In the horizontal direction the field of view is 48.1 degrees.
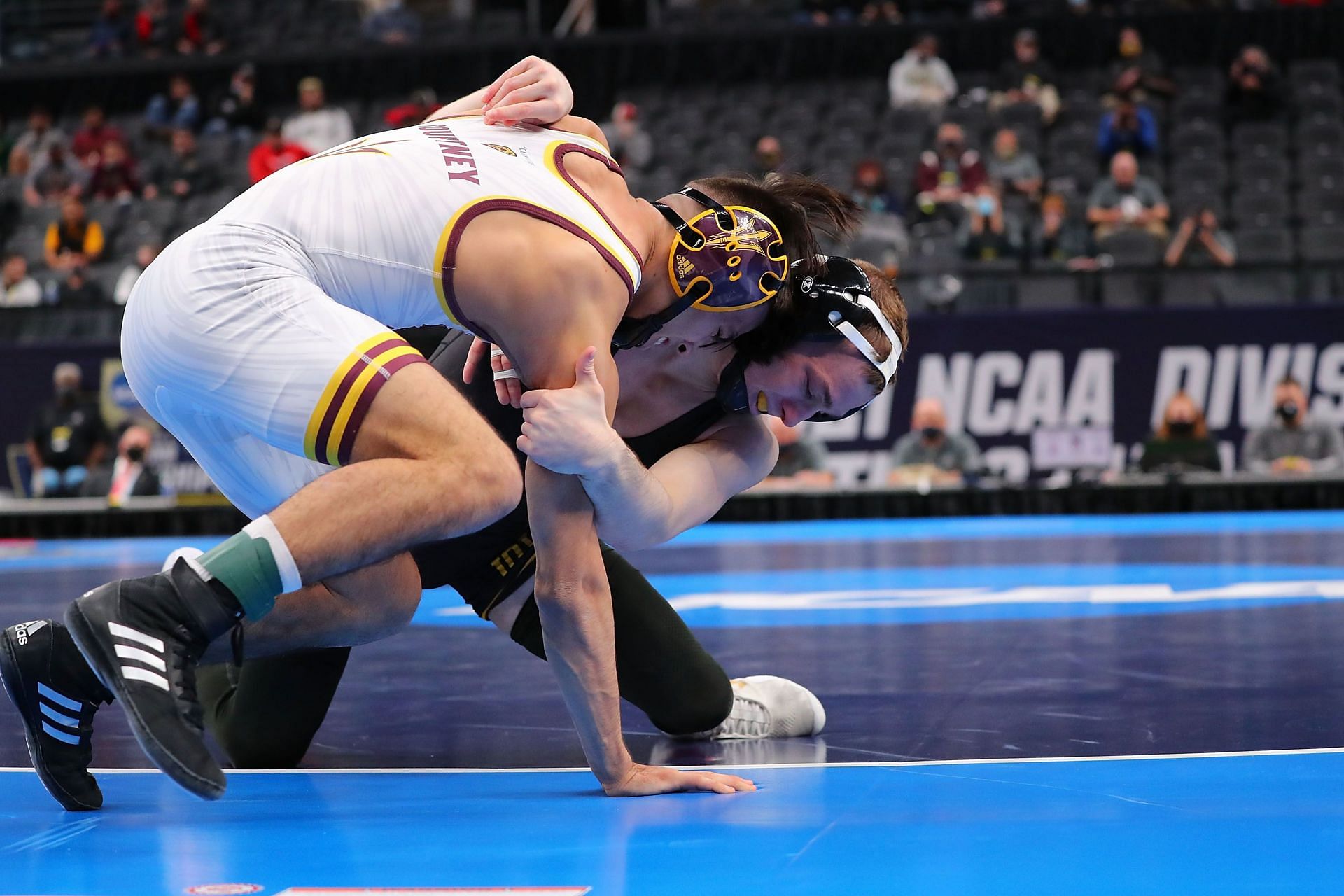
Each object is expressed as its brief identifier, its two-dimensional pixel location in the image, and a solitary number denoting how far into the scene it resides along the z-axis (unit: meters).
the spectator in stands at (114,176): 14.12
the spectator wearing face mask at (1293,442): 9.45
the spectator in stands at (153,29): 16.11
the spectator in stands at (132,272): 11.73
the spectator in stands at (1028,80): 12.70
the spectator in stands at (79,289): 12.08
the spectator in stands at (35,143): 14.89
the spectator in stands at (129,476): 10.09
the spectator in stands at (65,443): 10.51
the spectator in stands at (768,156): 12.09
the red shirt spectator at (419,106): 10.13
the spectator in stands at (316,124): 13.70
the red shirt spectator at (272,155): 12.23
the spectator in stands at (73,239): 12.95
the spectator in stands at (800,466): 9.70
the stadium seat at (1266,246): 11.27
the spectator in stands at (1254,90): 12.55
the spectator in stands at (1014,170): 11.87
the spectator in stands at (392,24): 15.52
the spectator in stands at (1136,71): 12.80
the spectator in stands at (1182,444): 9.32
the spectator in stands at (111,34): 16.31
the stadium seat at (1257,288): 9.95
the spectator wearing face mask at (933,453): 9.52
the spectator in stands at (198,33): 15.81
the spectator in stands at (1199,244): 10.89
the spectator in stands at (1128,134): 12.20
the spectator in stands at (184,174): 13.78
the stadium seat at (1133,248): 10.85
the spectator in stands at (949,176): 11.70
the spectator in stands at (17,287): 12.24
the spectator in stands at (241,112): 14.52
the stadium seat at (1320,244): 11.20
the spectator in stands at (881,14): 14.14
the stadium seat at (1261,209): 11.76
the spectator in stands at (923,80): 13.24
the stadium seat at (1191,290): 10.04
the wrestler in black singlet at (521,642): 3.11
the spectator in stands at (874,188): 11.73
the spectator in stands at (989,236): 11.00
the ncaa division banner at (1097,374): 9.86
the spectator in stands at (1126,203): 11.20
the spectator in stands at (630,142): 12.83
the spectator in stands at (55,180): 14.30
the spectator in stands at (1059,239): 11.03
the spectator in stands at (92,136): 14.76
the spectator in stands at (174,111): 14.80
